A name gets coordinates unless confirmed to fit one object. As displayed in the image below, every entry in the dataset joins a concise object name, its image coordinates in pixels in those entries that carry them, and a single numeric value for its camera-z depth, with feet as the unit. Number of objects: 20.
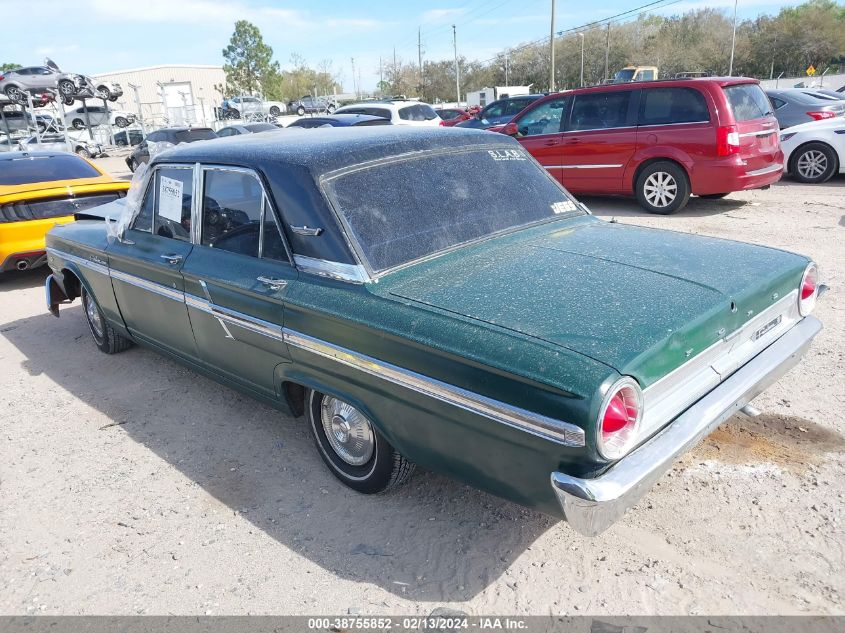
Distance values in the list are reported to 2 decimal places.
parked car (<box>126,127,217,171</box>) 55.16
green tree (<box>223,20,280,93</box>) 207.31
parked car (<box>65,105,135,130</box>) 106.22
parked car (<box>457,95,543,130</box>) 50.39
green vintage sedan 7.25
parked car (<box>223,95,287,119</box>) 125.29
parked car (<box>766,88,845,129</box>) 39.52
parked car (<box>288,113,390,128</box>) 45.69
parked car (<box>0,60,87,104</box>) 81.87
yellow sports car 23.32
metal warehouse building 207.51
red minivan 27.17
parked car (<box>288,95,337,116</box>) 137.90
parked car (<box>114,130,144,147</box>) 103.44
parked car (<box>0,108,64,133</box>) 87.69
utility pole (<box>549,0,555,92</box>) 131.64
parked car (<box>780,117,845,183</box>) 34.65
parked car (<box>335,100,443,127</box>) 51.62
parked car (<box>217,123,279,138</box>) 57.61
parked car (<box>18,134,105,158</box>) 73.76
